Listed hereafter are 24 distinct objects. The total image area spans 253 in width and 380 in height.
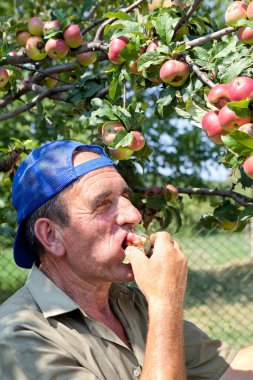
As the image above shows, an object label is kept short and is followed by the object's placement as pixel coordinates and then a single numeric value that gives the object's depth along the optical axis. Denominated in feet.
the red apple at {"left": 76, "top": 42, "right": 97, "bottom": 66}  10.13
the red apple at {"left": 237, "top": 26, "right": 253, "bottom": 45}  7.16
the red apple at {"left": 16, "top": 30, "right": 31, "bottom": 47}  10.41
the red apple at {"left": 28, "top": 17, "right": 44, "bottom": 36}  10.18
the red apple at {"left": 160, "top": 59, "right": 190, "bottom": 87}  7.39
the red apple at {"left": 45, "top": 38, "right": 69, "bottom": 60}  9.73
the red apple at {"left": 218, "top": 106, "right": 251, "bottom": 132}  6.20
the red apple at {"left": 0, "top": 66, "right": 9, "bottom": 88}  9.95
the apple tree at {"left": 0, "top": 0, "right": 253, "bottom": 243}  6.87
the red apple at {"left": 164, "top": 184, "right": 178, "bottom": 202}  9.49
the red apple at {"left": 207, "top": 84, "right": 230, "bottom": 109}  6.66
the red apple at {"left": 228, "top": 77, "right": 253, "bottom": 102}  6.19
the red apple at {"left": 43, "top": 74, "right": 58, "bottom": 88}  11.90
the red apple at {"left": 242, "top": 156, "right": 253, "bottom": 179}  6.05
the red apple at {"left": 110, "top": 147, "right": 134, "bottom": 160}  8.19
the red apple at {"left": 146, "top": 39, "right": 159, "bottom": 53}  7.91
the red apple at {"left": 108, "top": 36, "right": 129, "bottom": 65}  8.16
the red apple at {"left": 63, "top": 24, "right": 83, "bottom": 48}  9.70
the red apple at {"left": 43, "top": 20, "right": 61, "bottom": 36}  9.95
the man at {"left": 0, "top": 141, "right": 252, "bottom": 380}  5.96
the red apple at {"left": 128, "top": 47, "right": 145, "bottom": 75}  8.10
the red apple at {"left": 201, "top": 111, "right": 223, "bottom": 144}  6.63
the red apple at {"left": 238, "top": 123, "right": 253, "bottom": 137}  6.03
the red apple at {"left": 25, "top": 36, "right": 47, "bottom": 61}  10.09
